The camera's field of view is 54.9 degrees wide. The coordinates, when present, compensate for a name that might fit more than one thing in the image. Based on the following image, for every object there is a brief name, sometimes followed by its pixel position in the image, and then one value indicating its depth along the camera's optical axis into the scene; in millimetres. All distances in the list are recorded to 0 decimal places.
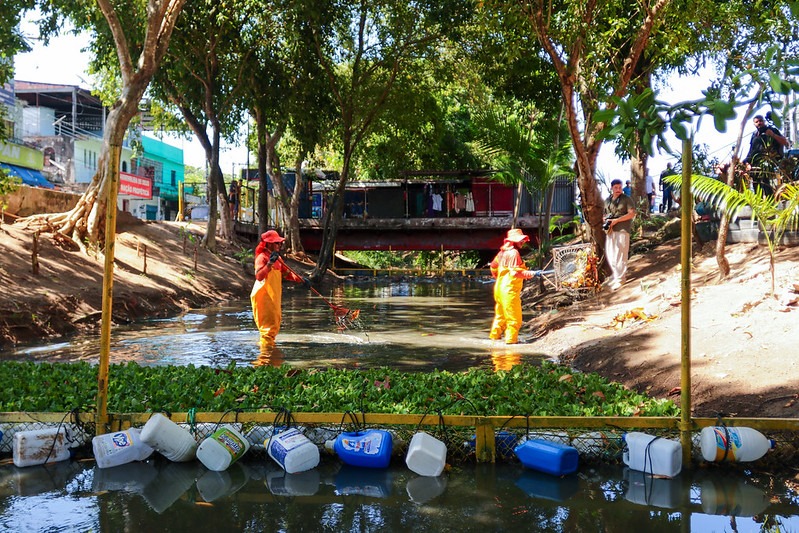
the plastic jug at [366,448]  5719
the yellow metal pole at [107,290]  5926
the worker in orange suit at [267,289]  11922
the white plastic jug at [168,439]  5750
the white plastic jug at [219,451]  5715
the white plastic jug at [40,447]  5809
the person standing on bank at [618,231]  15539
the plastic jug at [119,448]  5742
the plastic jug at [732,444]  5602
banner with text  41050
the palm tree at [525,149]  19325
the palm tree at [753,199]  10016
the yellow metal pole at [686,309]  5551
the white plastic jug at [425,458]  5598
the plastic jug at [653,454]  5520
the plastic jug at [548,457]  5586
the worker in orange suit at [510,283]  12508
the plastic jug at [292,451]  5660
